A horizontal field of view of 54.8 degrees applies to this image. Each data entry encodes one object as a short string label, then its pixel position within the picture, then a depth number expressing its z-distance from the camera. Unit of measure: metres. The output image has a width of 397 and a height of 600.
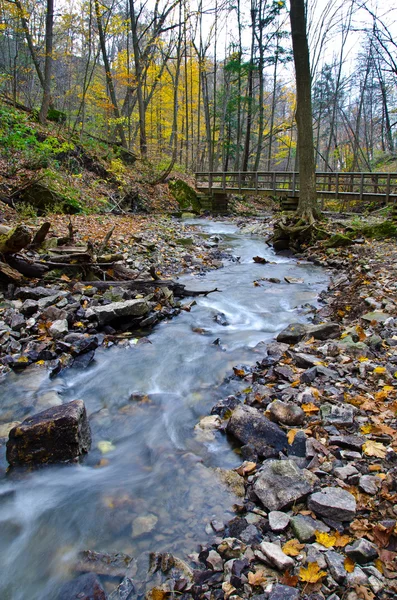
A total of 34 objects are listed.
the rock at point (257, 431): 3.01
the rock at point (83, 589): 2.10
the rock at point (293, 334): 5.14
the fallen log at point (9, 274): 5.85
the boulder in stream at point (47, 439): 3.09
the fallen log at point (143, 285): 6.60
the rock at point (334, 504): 2.20
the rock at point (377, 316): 4.89
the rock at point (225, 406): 3.75
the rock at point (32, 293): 5.77
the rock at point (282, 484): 2.41
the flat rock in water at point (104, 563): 2.29
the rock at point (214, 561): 2.12
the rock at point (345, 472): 2.48
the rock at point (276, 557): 1.97
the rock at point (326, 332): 4.89
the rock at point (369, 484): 2.31
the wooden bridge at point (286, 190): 15.07
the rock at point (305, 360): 4.11
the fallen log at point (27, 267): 6.23
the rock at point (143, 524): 2.56
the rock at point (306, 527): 2.12
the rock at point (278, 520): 2.24
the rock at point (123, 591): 2.09
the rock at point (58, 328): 5.03
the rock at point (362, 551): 1.92
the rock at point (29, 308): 5.35
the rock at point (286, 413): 3.17
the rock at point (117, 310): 5.53
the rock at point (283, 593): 1.81
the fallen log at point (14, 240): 5.77
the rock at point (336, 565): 1.85
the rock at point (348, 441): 2.73
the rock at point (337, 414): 3.01
